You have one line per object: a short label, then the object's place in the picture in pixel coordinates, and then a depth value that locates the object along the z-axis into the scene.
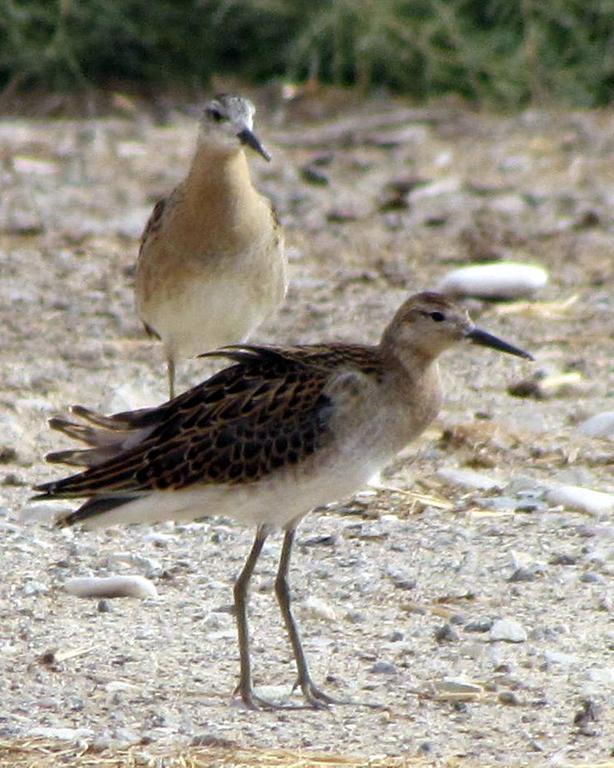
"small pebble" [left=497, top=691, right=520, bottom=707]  11.90
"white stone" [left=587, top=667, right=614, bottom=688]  12.20
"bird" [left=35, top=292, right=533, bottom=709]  12.31
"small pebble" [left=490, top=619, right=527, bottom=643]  12.96
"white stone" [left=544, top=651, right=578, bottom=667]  12.57
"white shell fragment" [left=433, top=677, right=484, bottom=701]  11.92
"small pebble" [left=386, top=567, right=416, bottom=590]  13.95
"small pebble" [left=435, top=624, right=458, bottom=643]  12.95
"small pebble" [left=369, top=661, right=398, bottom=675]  12.42
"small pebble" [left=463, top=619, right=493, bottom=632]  13.16
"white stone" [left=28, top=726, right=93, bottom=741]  10.96
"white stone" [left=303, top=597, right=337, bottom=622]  13.46
